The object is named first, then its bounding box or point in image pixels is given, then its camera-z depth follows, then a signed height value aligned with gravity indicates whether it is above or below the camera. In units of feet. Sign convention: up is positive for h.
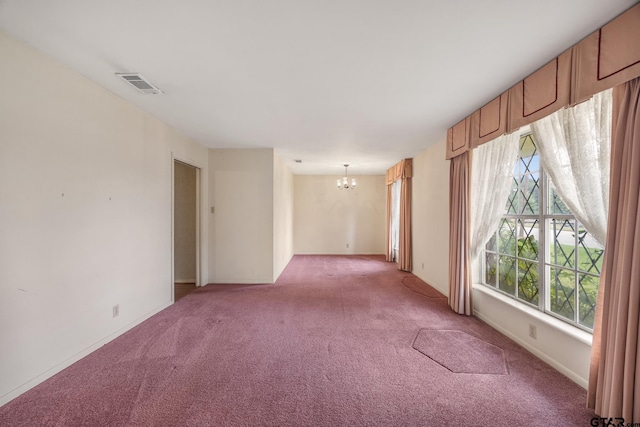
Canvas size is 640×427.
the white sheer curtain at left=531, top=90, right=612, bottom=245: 5.59 +1.25
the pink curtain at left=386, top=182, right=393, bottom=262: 23.00 -2.17
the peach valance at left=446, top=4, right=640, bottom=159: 4.80 +3.11
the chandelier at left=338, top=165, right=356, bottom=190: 21.86 +2.13
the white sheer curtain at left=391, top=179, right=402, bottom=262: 22.06 -0.88
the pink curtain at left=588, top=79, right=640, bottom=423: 4.53 -1.38
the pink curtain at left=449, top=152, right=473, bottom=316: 10.53 -1.58
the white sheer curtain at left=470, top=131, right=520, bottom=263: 8.82 +0.92
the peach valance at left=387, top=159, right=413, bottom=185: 18.31 +2.81
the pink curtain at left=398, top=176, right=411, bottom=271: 18.67 -1.07
